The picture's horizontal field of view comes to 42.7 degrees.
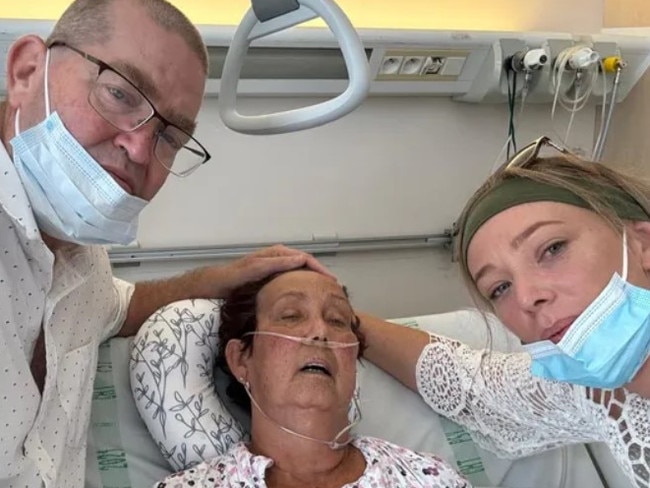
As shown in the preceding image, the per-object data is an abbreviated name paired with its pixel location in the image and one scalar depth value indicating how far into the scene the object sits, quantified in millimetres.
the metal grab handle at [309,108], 1311
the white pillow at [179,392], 1900
